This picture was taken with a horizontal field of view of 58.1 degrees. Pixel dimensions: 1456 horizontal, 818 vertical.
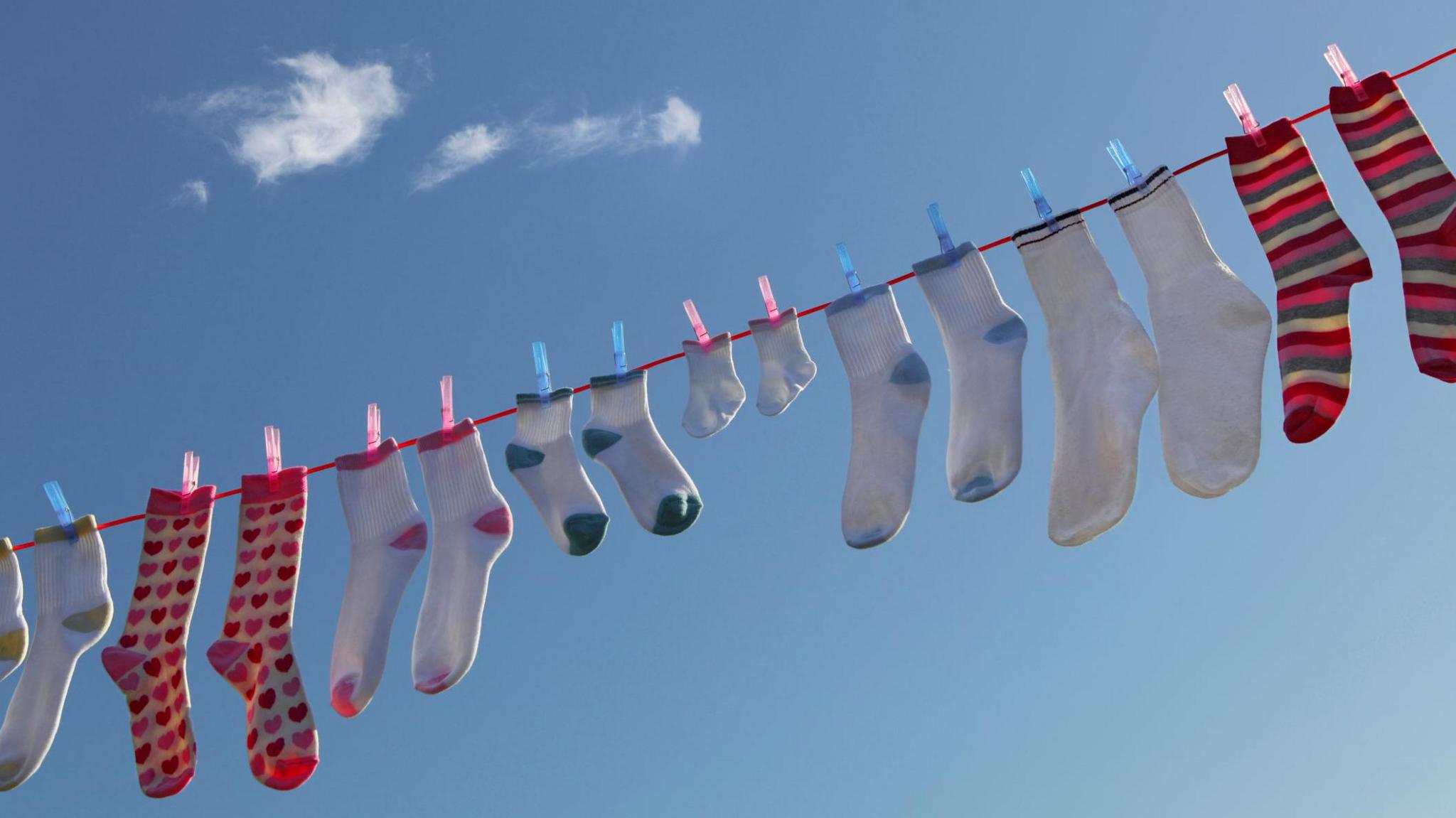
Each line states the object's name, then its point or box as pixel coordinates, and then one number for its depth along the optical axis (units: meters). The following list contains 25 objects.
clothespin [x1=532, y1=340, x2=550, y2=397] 4.12
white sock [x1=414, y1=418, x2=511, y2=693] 3.88
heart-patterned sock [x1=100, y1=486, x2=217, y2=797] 3.77
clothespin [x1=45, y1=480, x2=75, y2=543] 4.21
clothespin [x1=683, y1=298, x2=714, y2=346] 4.13
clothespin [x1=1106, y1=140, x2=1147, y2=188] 3.72
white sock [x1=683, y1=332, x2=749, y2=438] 4.15
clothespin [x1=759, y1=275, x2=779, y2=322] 4.05
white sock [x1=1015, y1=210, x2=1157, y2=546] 3.40
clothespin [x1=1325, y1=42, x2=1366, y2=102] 3.64
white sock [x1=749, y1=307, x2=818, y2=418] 4.08
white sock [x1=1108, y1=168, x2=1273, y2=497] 3.36
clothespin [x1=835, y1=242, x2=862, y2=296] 3.98
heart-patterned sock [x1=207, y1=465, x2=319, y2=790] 3.67
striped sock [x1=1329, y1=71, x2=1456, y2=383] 3.30
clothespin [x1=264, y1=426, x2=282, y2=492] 4.14
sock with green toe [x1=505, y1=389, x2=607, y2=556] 4.02
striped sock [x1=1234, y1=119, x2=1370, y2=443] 3.35
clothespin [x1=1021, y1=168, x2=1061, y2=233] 3.75
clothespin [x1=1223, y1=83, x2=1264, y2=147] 3.66
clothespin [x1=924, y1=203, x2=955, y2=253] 3.87
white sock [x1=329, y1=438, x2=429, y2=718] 3.97
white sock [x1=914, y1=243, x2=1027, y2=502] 3.59
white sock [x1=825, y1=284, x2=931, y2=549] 3.76
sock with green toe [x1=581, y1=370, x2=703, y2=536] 3.90
